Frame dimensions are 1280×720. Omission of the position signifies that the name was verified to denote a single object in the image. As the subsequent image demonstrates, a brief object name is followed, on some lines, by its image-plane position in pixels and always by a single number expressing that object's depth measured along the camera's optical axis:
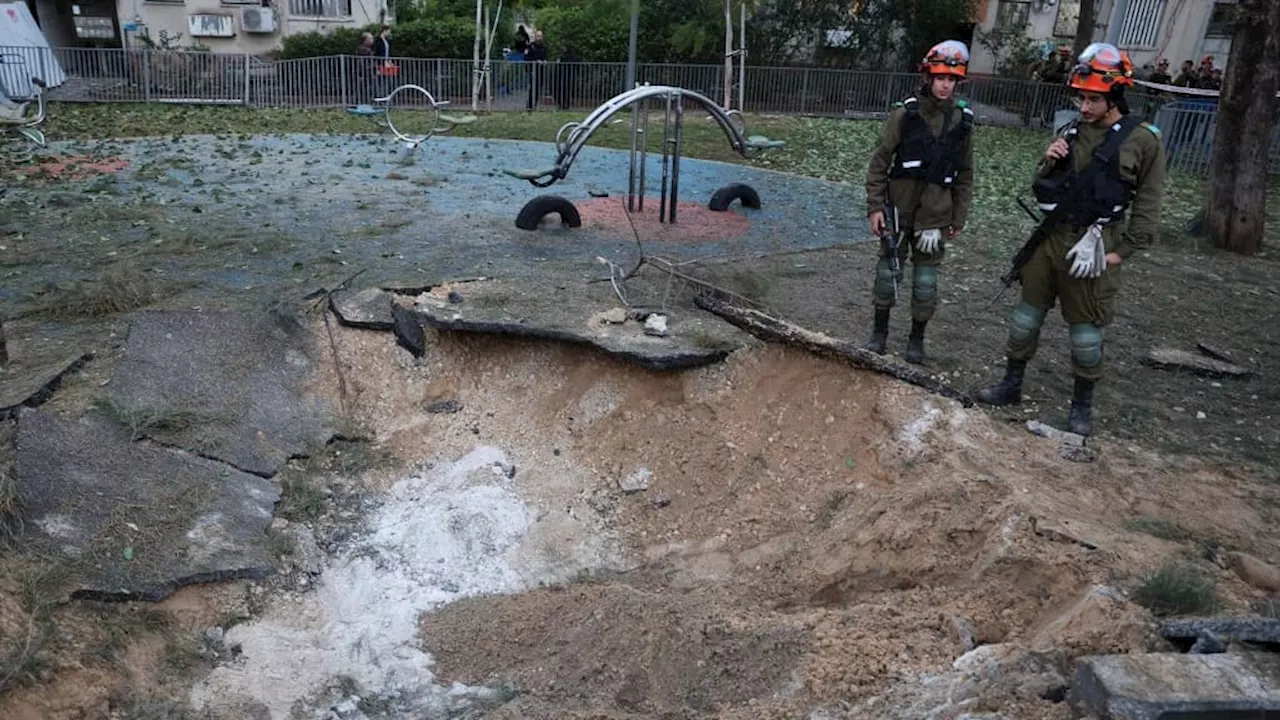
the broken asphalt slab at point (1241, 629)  2.79
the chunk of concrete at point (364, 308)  6.15
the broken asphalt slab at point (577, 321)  5.57
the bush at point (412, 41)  20.58
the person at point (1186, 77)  19.67
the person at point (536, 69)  19.05
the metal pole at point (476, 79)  18.39
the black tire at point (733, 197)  10.15
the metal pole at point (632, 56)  15.61
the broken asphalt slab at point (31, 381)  4.84
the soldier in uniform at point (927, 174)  5.29
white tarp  16.73
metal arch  8.45
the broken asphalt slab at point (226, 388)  4.98
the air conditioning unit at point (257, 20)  20.64
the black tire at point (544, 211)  8.73
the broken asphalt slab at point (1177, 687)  2.47
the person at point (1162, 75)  20.11
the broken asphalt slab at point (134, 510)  3.96
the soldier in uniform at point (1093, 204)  4.56
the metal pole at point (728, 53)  18.15
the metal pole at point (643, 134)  9.19
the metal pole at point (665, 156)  8.95
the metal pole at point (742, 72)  18.64
